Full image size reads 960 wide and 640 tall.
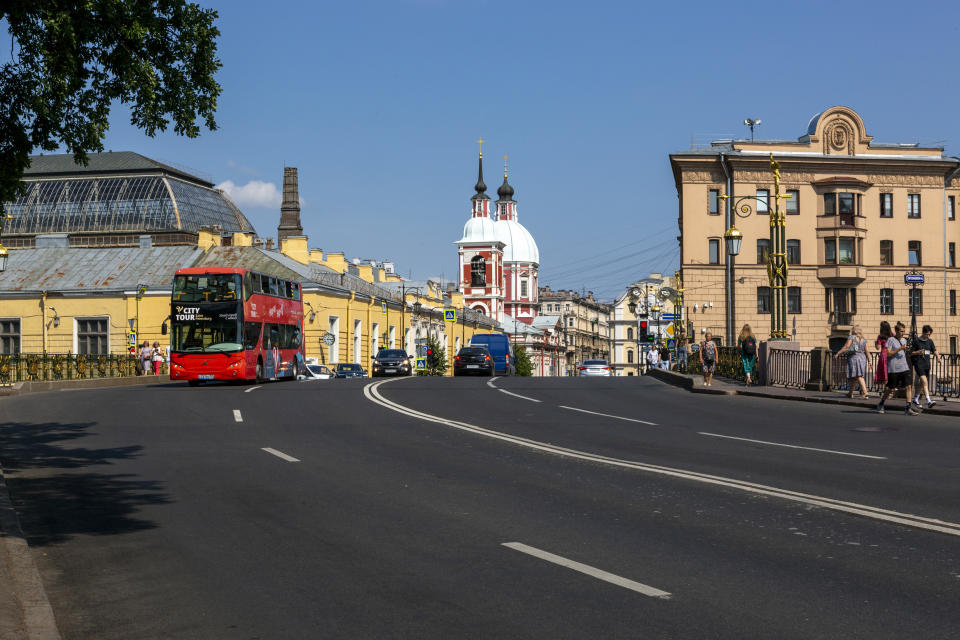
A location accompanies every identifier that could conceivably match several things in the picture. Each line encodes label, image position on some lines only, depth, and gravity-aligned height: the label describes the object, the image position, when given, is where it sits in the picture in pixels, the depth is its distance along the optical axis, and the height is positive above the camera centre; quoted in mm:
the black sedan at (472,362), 53781 -1398
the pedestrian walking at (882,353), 22484 -488
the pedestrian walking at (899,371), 20906 -794
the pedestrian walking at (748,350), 30781 -505
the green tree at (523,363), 123250 -3378
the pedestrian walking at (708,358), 30484 -733
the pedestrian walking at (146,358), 44062 -856
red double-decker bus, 33281 +428
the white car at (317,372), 50062 -1737
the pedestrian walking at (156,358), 46178 -936
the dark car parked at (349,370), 57406 -1865
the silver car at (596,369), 64812 -2177
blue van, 64812 -767
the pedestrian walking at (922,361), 20969 -595
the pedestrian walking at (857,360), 24172 -649
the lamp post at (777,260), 30703 +2153
